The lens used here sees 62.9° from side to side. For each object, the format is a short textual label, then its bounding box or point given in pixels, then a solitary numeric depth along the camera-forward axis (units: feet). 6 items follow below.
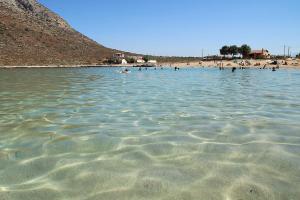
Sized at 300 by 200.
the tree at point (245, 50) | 336.98
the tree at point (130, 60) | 383.41
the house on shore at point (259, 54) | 330.67
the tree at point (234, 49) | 343.60
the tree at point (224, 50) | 350.22
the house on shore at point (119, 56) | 383.06
